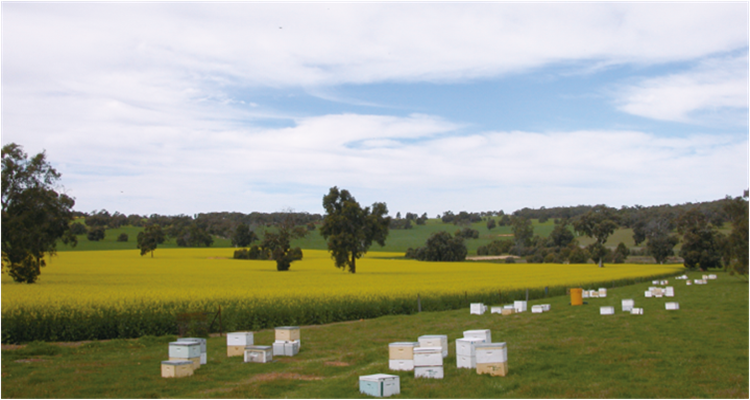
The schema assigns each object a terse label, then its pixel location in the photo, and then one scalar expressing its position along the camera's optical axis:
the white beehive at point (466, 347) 12.01
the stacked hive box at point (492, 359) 11.17
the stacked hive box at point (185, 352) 12.89
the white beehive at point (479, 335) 13.68
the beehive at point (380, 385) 9.75
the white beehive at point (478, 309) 26.84
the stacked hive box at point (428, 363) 11.24
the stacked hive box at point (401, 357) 12.20
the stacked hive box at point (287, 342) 15.47
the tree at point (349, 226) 52.09
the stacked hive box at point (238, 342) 15.05
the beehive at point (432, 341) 12.88
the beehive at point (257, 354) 14.21
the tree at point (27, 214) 34.22
